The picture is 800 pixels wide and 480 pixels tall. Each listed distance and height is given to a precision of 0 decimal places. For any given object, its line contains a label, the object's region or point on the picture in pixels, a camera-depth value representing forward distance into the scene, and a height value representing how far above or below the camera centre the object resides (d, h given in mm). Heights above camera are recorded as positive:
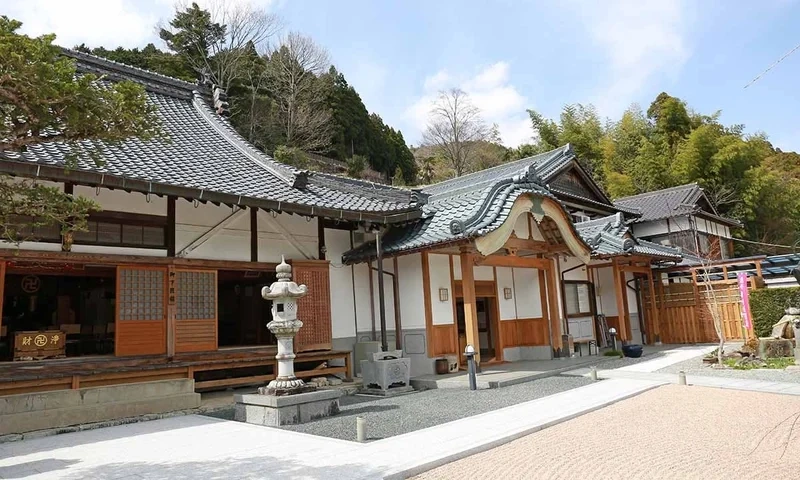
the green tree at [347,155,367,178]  33562 +9944
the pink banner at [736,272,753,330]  16328 +119
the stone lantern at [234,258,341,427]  7781 -967
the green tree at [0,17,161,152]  4293 +2126
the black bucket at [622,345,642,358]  14523 -1139
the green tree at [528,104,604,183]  34312 +11783
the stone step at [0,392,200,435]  7488 -1120
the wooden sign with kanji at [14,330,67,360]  9117 -29
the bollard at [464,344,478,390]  10352 -951
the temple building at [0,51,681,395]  9102 +1390
